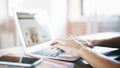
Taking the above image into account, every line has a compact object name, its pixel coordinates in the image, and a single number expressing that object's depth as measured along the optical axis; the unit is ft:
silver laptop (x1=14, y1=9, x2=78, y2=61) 3.05
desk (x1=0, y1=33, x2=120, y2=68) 2.12
